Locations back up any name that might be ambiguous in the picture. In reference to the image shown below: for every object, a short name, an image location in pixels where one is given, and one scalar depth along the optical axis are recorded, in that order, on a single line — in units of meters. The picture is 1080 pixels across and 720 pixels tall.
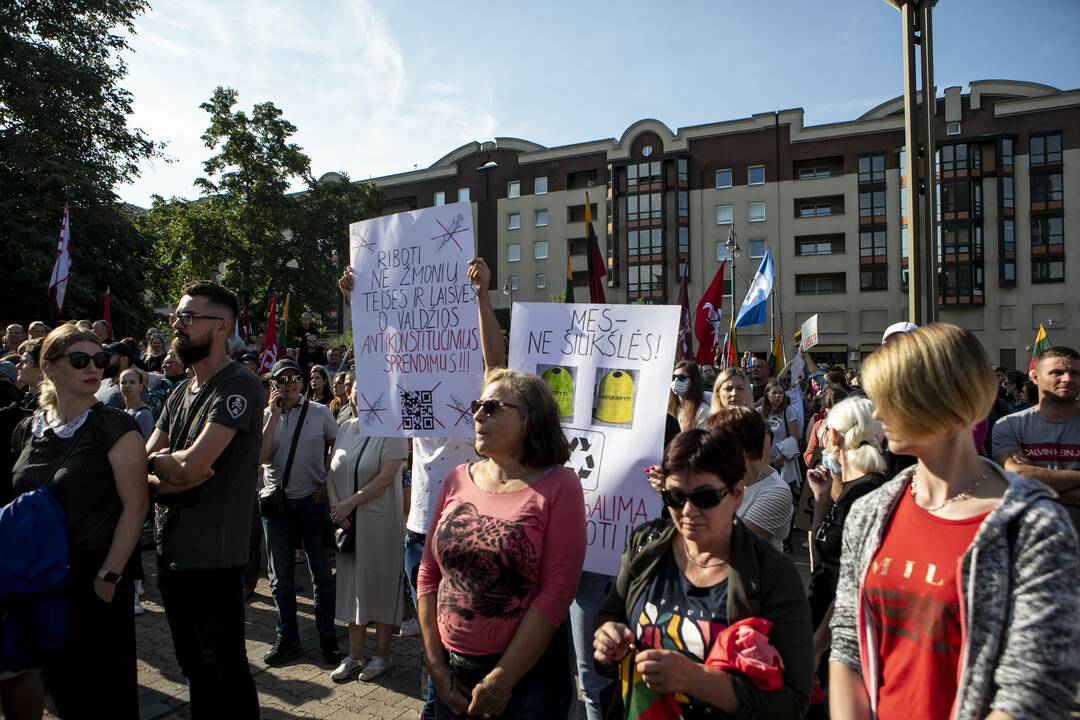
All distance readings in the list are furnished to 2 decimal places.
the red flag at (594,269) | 6.12
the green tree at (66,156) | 21.64
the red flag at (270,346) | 11.70
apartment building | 46.81
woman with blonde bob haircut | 1.58
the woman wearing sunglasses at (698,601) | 2.04
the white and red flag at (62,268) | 11.58
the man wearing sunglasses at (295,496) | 5.21
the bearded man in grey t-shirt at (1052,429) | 4.21
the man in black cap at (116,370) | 7.04
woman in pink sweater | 2.67
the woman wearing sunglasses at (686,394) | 5.18
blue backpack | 3.08
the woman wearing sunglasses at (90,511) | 3.25
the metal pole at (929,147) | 5.17
